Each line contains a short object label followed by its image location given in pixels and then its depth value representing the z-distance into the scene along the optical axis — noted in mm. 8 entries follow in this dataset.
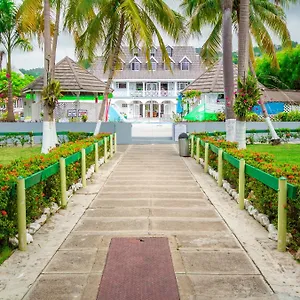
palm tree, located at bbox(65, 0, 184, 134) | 12782
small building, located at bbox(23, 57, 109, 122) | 20843
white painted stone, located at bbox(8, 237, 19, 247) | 4431
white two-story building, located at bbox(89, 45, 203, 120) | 38596
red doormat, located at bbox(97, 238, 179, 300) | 3285
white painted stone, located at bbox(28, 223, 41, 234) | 4928
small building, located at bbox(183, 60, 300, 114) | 22583
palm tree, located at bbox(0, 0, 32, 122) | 19959
